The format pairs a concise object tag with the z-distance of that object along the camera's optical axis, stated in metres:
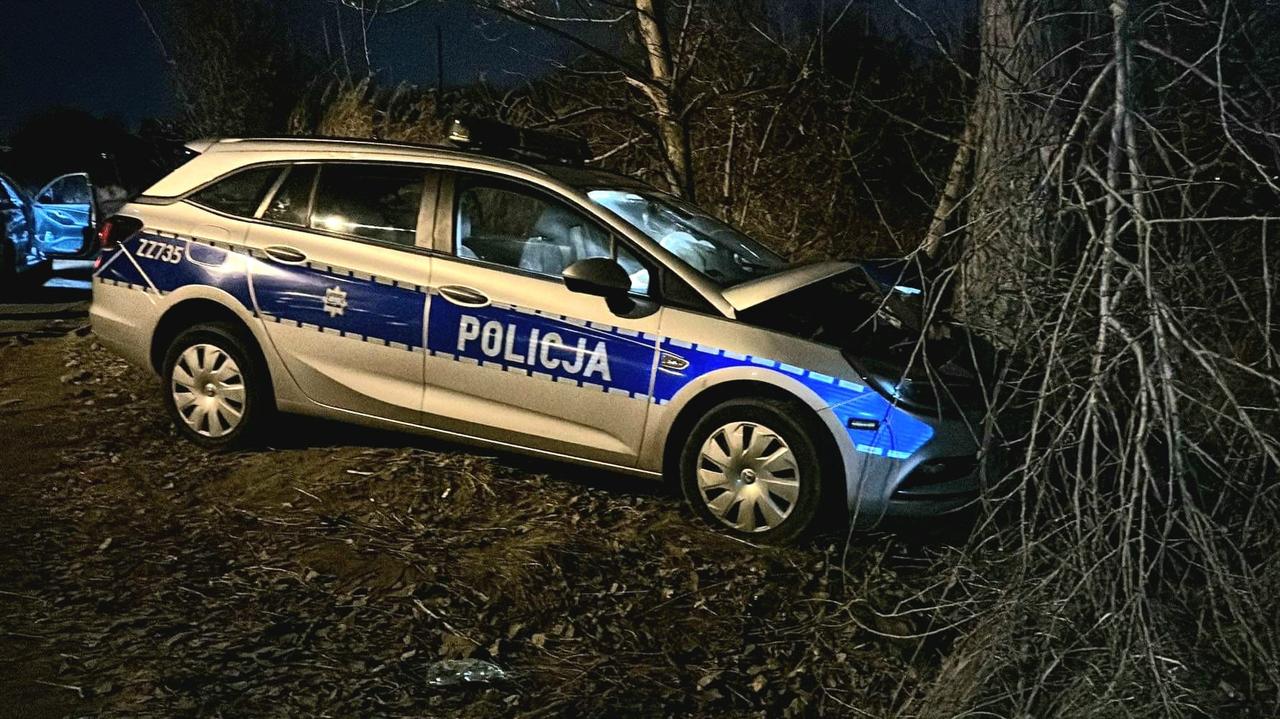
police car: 5.42
